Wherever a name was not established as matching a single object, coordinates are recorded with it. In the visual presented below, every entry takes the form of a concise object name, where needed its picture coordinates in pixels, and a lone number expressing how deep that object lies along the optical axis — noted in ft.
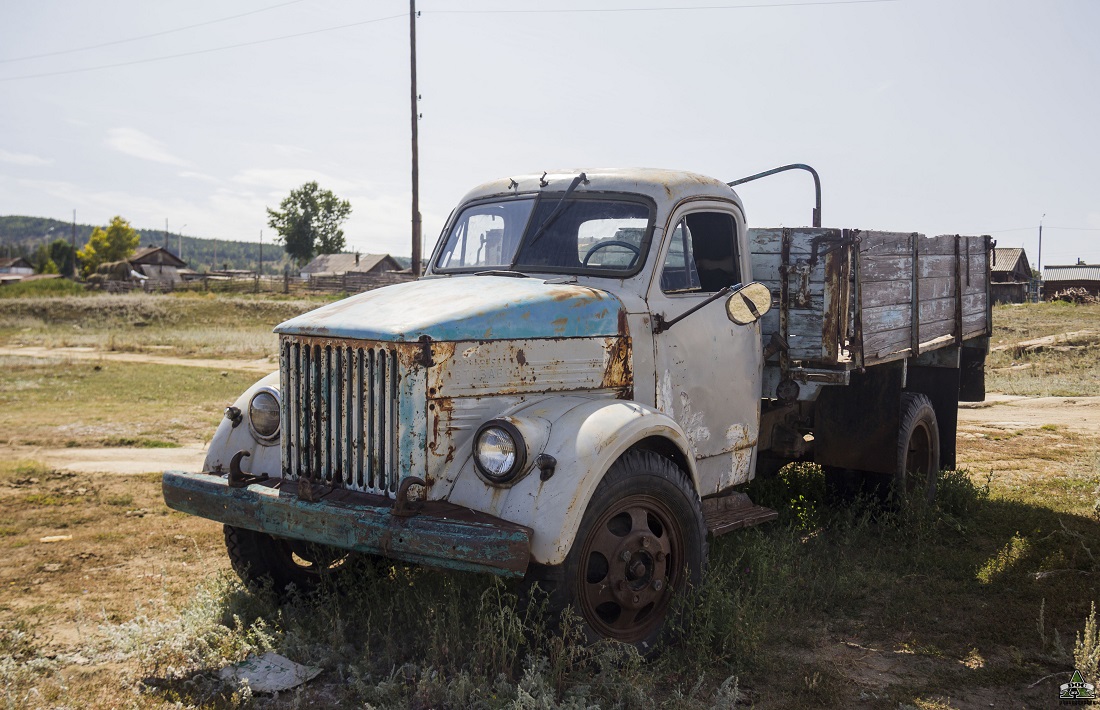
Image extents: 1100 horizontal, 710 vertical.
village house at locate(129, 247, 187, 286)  246.68
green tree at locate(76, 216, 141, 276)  249.96
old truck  11.76
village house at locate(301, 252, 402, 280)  228.88
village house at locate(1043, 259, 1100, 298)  160.25
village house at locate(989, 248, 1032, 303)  131.34
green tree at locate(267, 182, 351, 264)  219.00
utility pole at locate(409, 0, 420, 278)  69.62
